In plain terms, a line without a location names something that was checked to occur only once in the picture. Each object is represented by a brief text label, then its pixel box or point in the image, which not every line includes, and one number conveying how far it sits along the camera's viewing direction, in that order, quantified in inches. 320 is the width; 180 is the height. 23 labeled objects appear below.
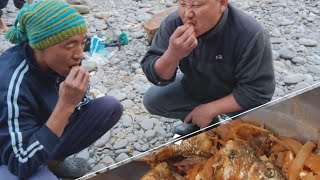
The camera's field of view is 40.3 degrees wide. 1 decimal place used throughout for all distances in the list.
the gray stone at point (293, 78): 127.5
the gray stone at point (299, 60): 136.7
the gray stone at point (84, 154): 102.3
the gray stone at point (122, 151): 105.0
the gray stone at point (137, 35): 154.9
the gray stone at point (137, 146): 105.9
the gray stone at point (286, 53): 139.8
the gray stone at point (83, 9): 170.2
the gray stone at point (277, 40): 147.8
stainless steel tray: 62.5
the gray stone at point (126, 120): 115.0
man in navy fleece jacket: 74.2
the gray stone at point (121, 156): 102.1
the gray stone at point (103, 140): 107.1
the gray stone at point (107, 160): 100.3
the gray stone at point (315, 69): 131.4
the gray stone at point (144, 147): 105.9
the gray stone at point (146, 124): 112.6
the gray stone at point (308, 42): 145.3
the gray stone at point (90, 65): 137.7
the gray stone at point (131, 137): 109.0
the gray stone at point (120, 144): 106.7
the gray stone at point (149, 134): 109.2
